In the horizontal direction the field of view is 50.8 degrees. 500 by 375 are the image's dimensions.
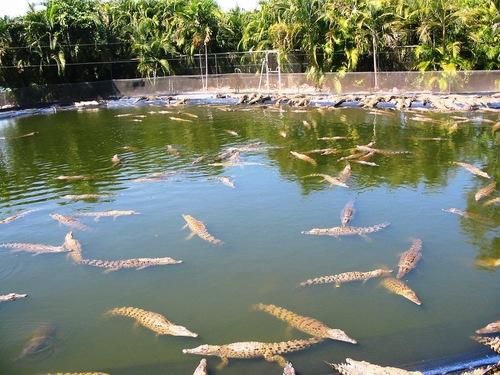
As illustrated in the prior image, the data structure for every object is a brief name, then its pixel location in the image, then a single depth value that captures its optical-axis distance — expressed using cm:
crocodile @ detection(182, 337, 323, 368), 554
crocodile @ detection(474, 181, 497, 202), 970
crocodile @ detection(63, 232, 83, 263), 803
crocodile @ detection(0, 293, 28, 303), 697
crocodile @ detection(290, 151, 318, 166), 1265
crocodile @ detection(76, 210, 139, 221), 973
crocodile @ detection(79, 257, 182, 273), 769
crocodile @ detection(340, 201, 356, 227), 885
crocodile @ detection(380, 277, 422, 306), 652
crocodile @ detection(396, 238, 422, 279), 717
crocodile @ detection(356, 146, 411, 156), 1298
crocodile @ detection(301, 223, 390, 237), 840
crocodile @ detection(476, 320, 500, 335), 571
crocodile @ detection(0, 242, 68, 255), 827
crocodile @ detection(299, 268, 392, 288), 702
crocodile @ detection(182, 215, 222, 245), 845
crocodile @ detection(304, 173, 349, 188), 1084
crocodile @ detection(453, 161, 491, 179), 1105
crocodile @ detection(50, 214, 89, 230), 928
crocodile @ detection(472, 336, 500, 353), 542
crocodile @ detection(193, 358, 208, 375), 526
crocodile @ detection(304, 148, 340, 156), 1335
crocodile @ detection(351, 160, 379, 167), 1212
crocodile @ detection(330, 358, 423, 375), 497
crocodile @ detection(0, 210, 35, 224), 967
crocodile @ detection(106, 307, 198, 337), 602
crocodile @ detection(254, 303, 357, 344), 576
